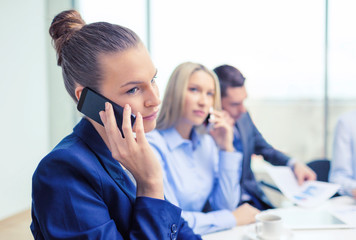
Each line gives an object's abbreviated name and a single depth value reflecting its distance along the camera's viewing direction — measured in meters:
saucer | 0.94
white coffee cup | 0.93
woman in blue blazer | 0.60
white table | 0.99
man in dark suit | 1.70
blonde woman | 1.40
